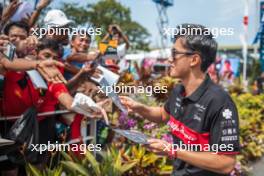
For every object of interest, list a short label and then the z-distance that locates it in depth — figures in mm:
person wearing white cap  3568
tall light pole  13275
